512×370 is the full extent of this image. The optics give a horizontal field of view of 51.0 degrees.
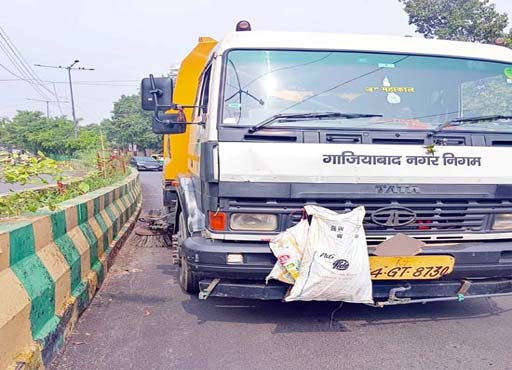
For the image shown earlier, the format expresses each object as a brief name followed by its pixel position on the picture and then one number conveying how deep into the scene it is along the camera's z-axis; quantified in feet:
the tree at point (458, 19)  72.38
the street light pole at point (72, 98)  145.18
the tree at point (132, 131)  206.28
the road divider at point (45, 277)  10.18
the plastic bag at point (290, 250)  12.72
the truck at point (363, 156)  13.01
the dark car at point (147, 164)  144.15
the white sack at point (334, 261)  12.51
